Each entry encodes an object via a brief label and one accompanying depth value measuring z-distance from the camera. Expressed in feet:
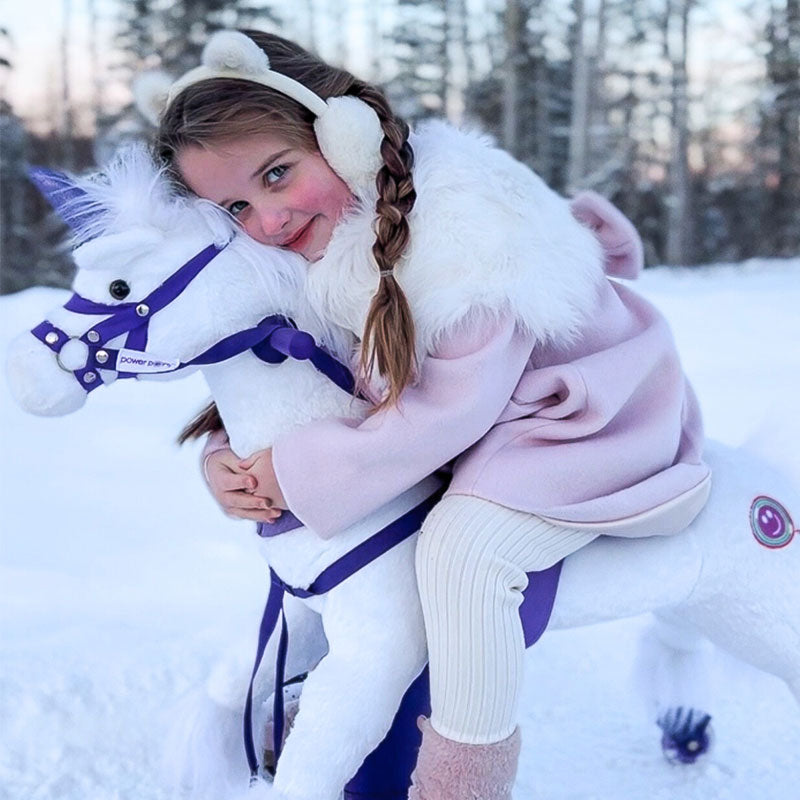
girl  3.71
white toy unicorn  3.72
